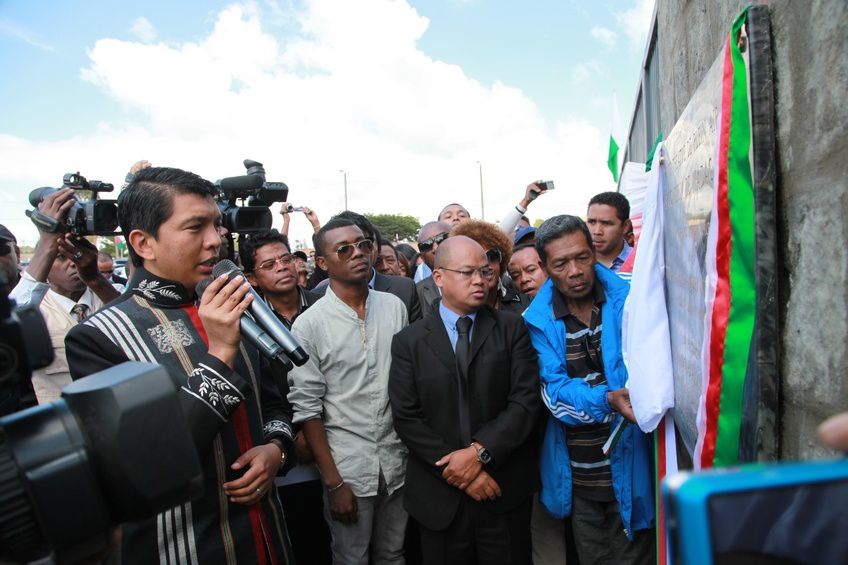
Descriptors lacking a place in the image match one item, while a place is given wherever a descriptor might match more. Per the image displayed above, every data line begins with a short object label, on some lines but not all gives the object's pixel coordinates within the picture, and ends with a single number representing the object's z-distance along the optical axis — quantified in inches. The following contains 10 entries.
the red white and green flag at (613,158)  355.1
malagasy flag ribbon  46.4
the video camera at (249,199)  101.3
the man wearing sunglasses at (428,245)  165.6
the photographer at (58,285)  109.3
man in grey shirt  112.1
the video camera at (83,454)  27.1
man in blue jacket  94.9
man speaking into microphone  62.9
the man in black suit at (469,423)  101.2
